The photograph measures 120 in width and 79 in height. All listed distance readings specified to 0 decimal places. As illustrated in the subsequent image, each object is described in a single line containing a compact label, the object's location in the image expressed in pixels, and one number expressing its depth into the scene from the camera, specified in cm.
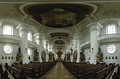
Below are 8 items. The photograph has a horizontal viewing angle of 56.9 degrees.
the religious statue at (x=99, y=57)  1300
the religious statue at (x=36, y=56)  1824
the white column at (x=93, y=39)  1313
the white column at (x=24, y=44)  1368
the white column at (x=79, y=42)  1912
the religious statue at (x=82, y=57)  1784
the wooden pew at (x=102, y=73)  349
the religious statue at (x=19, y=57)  1340
